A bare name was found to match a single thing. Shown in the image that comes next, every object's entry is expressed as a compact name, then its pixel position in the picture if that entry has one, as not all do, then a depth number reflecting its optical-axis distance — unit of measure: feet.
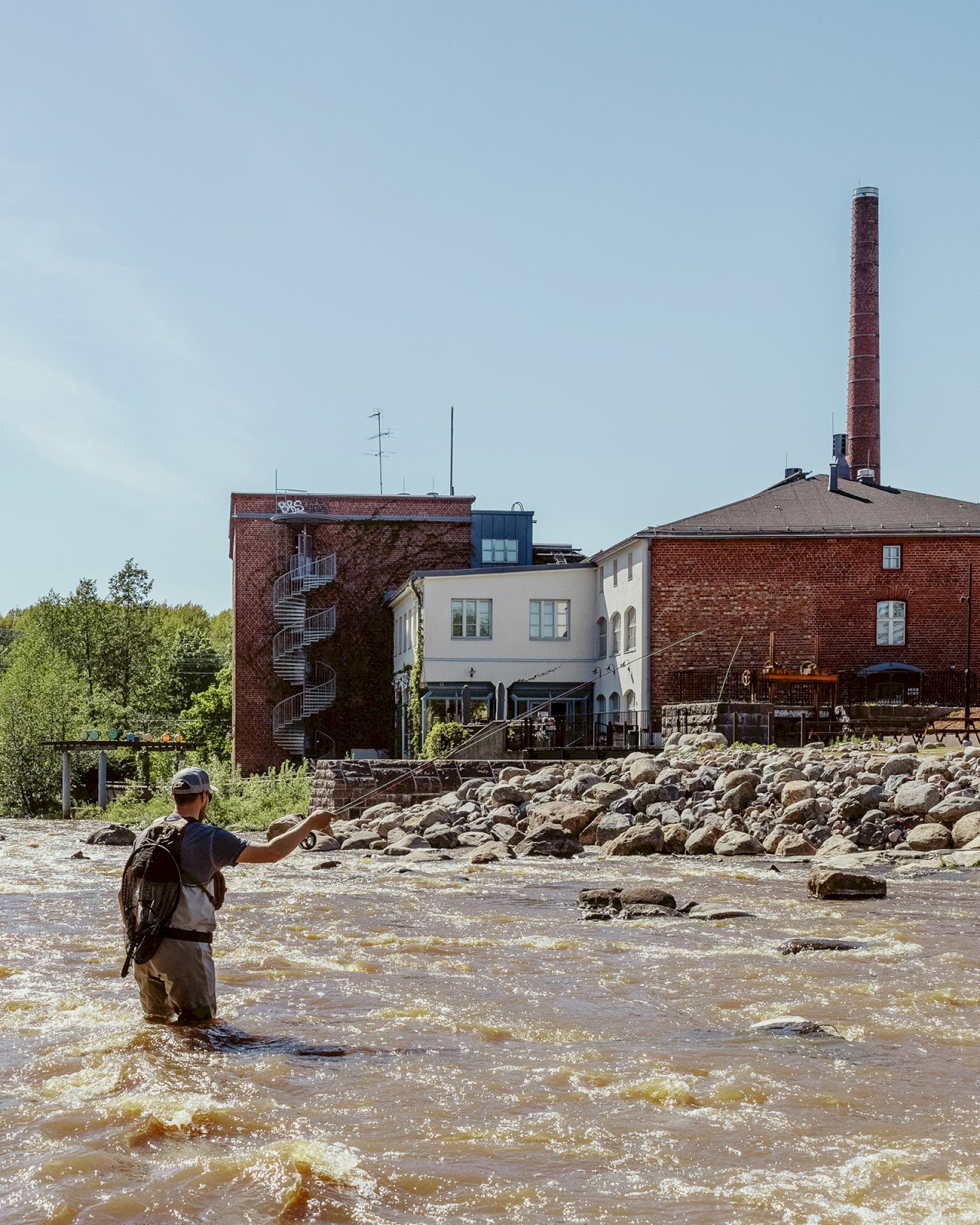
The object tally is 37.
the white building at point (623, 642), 116.98
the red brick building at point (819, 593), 120.78
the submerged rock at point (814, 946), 34.91
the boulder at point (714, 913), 41.11
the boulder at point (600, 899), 43.62
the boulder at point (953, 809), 60.29
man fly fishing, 23.53
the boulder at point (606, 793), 73.92
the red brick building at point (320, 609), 165.68
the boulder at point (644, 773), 79.25
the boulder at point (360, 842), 72.74
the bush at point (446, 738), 109.81
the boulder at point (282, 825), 76.97
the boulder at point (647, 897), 43.11
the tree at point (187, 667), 265.54
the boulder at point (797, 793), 66.18
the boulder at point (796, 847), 59.88
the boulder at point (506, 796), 79.82
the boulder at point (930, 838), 57.93
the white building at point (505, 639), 134.21
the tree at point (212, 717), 208.54
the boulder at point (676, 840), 63.77
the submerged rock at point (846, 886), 45.68
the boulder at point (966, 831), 57.98
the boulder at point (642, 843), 64.03
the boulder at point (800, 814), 63.87
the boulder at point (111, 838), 83.56
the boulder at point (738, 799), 68.54
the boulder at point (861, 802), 63.05
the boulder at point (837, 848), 58.29
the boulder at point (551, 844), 65.31
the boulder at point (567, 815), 70.95
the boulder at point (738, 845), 61.05
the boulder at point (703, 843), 62.69
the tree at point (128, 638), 217.97
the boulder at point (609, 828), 67.62
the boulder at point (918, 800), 61.98
